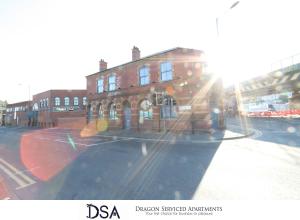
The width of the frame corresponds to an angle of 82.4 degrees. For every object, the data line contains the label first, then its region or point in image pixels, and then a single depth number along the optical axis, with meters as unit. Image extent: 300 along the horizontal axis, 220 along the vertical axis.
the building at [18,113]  46.33
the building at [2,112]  59.25
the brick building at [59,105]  36.29
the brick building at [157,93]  15.49
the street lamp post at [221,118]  16.58
